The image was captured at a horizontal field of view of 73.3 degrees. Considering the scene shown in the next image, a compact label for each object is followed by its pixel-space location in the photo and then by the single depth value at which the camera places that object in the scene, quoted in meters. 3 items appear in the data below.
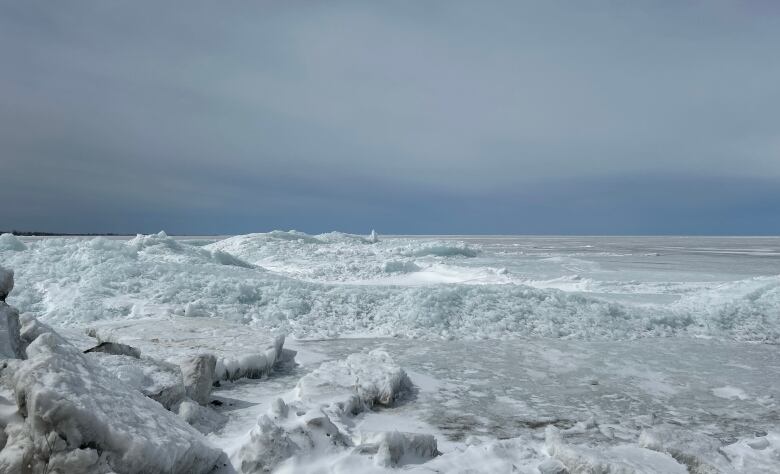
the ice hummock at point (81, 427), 2.40
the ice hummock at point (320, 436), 3.12
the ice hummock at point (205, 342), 5.36
